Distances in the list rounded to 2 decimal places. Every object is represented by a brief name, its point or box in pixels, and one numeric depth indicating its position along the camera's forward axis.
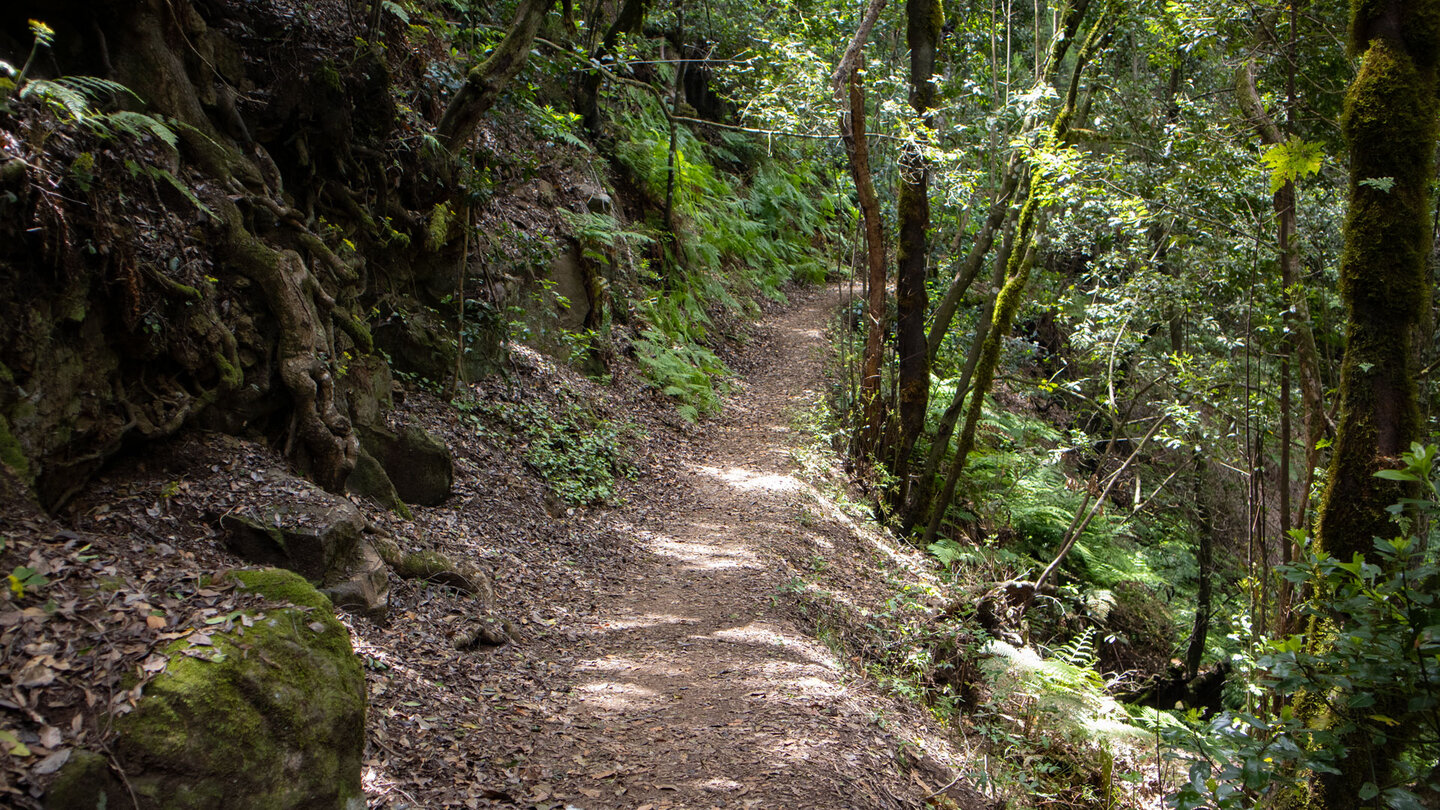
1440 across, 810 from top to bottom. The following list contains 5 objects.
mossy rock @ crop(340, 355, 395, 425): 6.73
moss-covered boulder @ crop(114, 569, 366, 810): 2.83
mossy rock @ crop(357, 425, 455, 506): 7.00
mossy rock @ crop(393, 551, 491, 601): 5.92
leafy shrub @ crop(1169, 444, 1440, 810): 2.89
